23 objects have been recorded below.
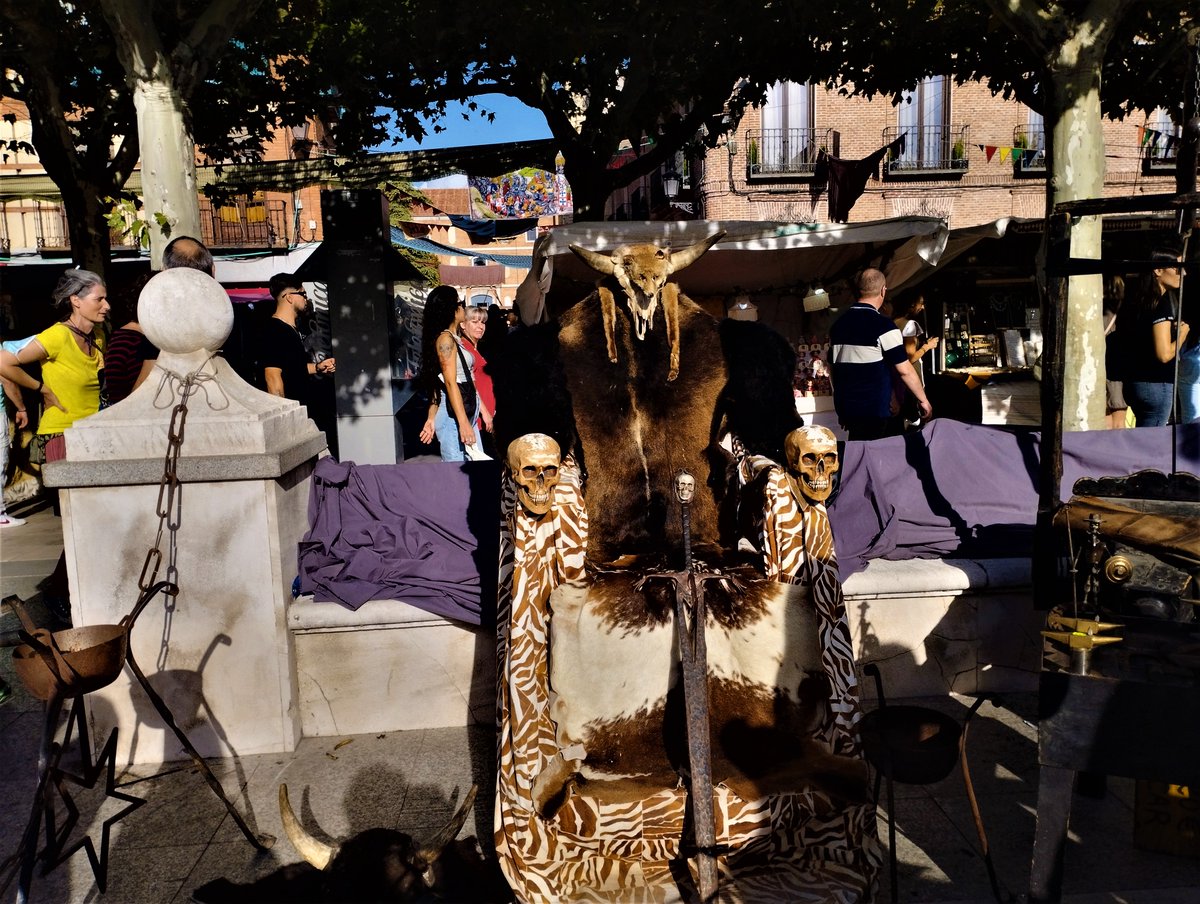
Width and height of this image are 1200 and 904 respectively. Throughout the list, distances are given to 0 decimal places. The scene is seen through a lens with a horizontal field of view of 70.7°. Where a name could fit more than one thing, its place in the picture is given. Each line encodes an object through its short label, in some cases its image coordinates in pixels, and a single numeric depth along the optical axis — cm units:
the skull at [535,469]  287
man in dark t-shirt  549
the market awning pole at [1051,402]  283
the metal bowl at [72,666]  233
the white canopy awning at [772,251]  627
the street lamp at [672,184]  2464
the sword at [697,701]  233
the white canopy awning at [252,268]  2020
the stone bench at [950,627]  377
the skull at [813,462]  296
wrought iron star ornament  254
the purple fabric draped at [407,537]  369
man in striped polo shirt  545
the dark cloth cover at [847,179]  1716
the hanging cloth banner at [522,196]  1387
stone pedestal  339
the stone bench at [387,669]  360
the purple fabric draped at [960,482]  406
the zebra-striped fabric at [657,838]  240
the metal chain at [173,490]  325
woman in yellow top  523
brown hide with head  330
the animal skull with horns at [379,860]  242
